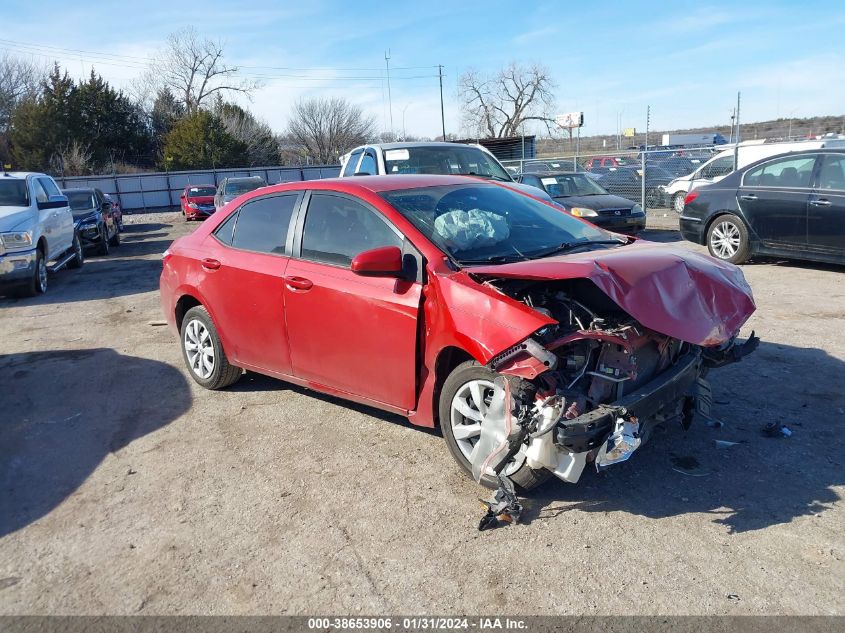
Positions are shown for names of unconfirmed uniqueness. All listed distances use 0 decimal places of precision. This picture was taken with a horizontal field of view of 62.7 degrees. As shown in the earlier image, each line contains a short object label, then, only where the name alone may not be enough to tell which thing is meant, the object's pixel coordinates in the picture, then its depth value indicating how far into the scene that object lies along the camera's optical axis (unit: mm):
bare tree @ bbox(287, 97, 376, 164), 60969
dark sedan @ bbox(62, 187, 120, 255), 15998
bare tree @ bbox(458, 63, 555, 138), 60500
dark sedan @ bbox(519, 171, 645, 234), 13242
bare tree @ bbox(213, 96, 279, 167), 50188
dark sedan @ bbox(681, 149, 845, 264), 9086
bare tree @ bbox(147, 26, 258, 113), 57750
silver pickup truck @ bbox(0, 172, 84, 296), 10258
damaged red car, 3486
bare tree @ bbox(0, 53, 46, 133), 50312
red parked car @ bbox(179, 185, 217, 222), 27203
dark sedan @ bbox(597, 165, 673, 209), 19172
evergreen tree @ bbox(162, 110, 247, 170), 44844
